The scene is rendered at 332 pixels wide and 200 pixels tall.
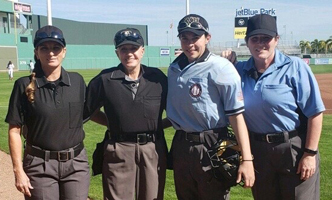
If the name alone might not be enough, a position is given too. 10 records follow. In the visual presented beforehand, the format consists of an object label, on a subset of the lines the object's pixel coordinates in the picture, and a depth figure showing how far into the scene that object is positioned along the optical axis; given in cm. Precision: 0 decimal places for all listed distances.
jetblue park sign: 4378
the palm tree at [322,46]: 9582
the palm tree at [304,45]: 10166
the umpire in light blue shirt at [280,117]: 338
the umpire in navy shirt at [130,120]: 366
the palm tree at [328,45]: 9408
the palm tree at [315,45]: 9825
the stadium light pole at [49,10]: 2034
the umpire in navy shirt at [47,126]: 334
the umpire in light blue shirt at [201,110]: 335
